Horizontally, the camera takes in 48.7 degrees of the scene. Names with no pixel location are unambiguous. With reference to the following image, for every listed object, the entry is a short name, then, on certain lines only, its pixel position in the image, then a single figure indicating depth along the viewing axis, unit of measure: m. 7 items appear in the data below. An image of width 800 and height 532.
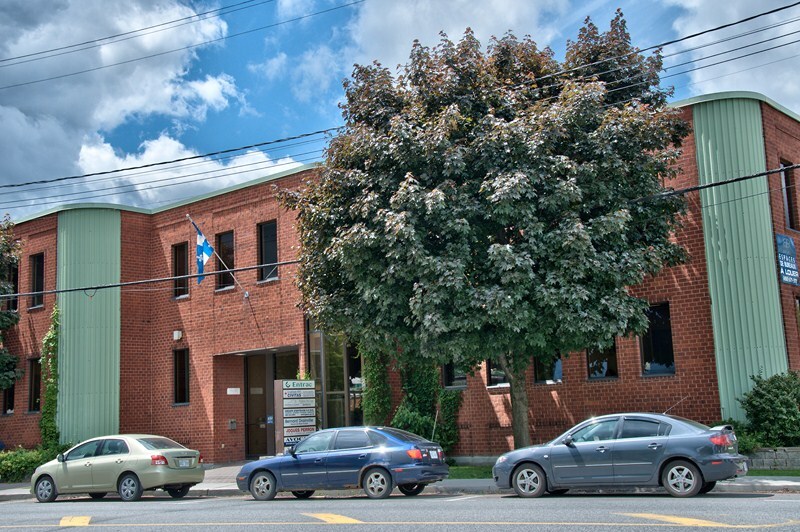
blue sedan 15.92
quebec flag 25.95
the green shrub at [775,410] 17.77
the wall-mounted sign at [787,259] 19.47
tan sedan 18.72
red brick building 19.23
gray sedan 13.57
